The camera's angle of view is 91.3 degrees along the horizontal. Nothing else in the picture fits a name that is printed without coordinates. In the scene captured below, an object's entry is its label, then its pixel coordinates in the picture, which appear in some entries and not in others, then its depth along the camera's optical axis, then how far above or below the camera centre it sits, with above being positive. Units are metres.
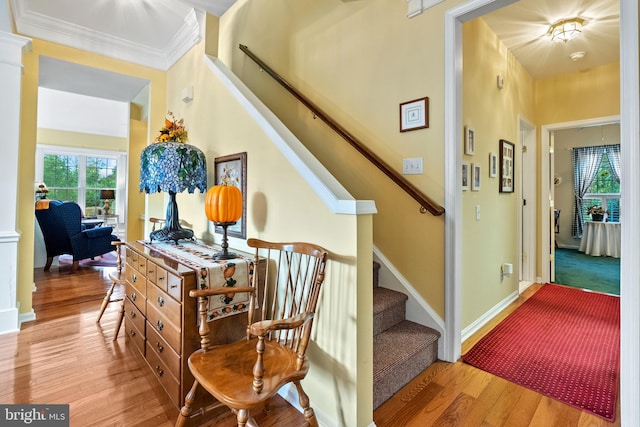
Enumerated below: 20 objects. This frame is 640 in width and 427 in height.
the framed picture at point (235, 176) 2.17 +0.29
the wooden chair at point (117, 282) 2.52 -0.56
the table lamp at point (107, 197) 7.00 +0.41
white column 2.67 +0.40
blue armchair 4.72 -0.26
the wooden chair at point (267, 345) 1.20 -0.64
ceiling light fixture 2.83 +1.74
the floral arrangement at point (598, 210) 6.39 +0.12
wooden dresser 1.62 -0.61
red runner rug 1.85 -1.00
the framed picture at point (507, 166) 3.15 +0.53
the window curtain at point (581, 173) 6.56 +0.91
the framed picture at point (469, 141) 2.45 +0.60
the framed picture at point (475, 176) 2.58 +0.34
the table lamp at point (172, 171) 2.31 +0.34
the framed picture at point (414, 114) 2.23 +0.74
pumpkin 1.87 +0.07
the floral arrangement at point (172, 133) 2.43 +0.65
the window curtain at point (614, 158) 6.30 +1.17
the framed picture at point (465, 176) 2.44 +0.32
